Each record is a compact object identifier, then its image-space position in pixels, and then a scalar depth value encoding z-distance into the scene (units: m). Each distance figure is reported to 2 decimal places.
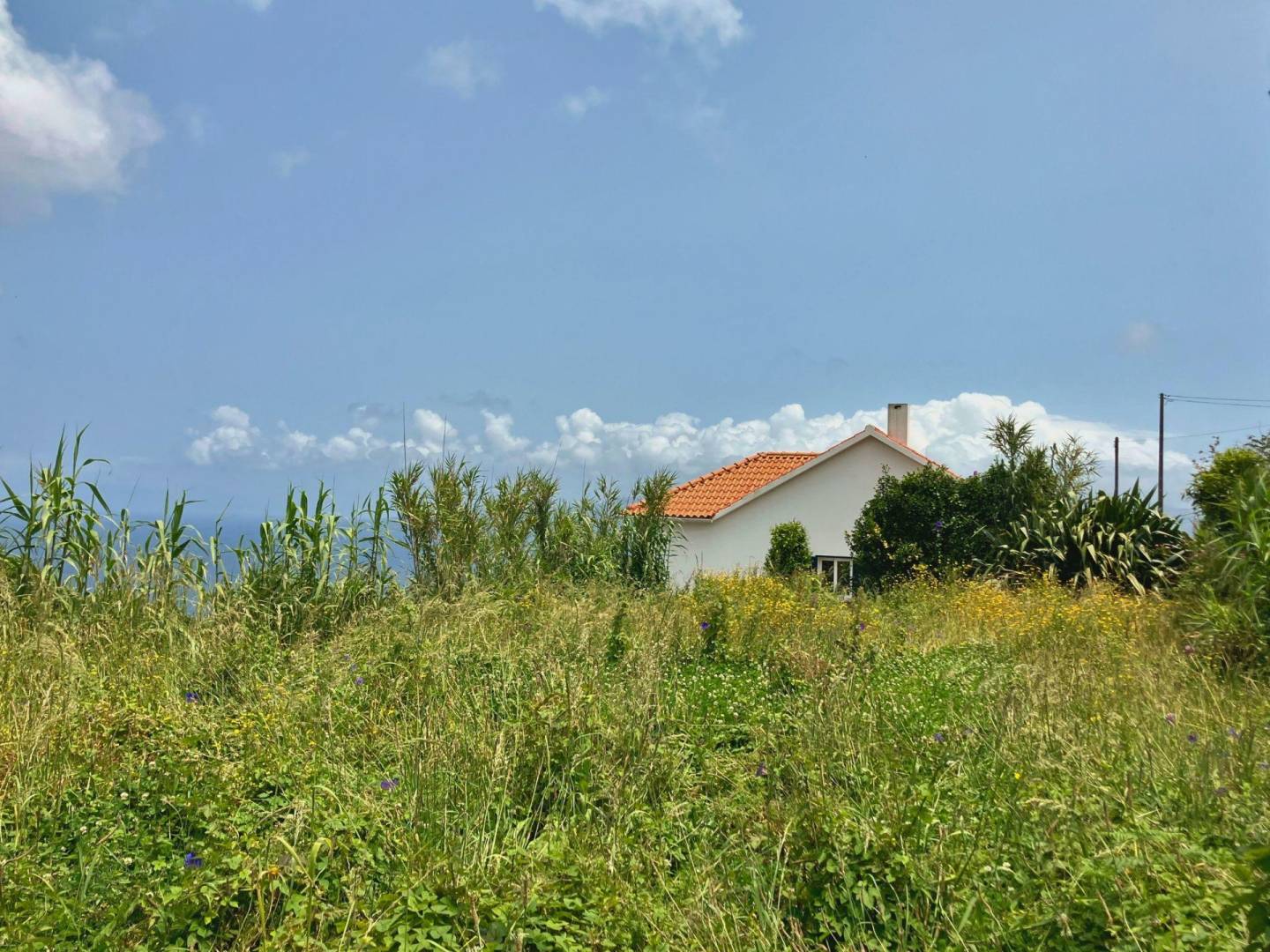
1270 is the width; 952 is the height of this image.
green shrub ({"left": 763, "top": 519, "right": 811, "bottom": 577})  22.48
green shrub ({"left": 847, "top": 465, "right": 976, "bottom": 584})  18.50
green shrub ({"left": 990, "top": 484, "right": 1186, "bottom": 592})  15.73
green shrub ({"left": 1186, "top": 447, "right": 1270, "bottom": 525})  16.35
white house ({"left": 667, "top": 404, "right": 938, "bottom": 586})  23.78
